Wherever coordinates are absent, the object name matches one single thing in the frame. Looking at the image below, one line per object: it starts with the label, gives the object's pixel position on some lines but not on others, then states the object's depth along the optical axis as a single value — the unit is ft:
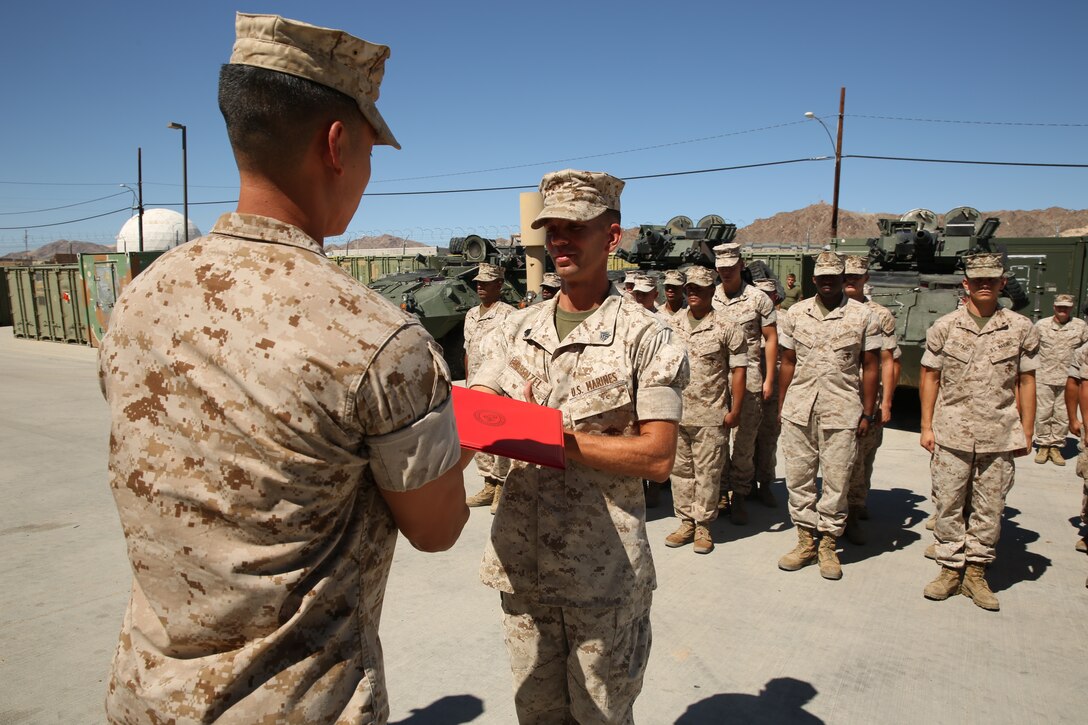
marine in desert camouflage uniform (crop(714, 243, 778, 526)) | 18.61
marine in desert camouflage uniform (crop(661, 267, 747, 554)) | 16.58
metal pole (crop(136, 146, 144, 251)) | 83.21
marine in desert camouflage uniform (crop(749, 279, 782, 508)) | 19.61
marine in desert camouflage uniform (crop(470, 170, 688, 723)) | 6.36
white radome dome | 129.34
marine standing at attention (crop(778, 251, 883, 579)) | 15.05
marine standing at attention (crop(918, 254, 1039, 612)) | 13.43
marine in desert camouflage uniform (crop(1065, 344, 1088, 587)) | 14.65
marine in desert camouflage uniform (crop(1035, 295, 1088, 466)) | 23.31
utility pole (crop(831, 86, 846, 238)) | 62.18
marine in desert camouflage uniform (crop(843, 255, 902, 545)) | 16.66
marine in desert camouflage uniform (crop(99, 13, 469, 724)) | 3.47
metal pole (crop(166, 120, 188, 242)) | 72.49
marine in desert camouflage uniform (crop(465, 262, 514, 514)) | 18.69
